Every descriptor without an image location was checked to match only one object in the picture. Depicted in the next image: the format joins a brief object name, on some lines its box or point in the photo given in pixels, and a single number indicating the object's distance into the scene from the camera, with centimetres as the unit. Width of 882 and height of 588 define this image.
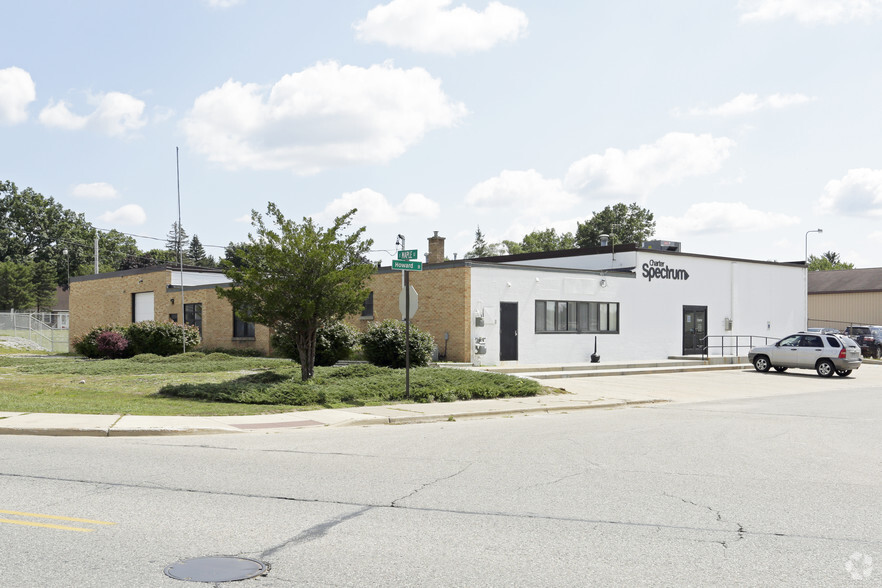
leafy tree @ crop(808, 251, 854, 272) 11466
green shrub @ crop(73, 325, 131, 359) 3425
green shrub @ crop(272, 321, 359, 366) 2420
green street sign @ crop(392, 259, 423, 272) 1659
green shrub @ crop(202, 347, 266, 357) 3491
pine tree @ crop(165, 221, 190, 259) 11866
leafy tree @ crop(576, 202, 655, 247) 7988
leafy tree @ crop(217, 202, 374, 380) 1845
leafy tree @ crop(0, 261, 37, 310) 7981
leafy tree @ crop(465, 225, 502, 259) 11403
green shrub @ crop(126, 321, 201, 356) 3353
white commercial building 2953
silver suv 2867
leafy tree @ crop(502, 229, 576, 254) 9281
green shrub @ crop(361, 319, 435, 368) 2267
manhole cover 518
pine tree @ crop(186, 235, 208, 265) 12950
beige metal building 6212
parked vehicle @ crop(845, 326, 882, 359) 4000
